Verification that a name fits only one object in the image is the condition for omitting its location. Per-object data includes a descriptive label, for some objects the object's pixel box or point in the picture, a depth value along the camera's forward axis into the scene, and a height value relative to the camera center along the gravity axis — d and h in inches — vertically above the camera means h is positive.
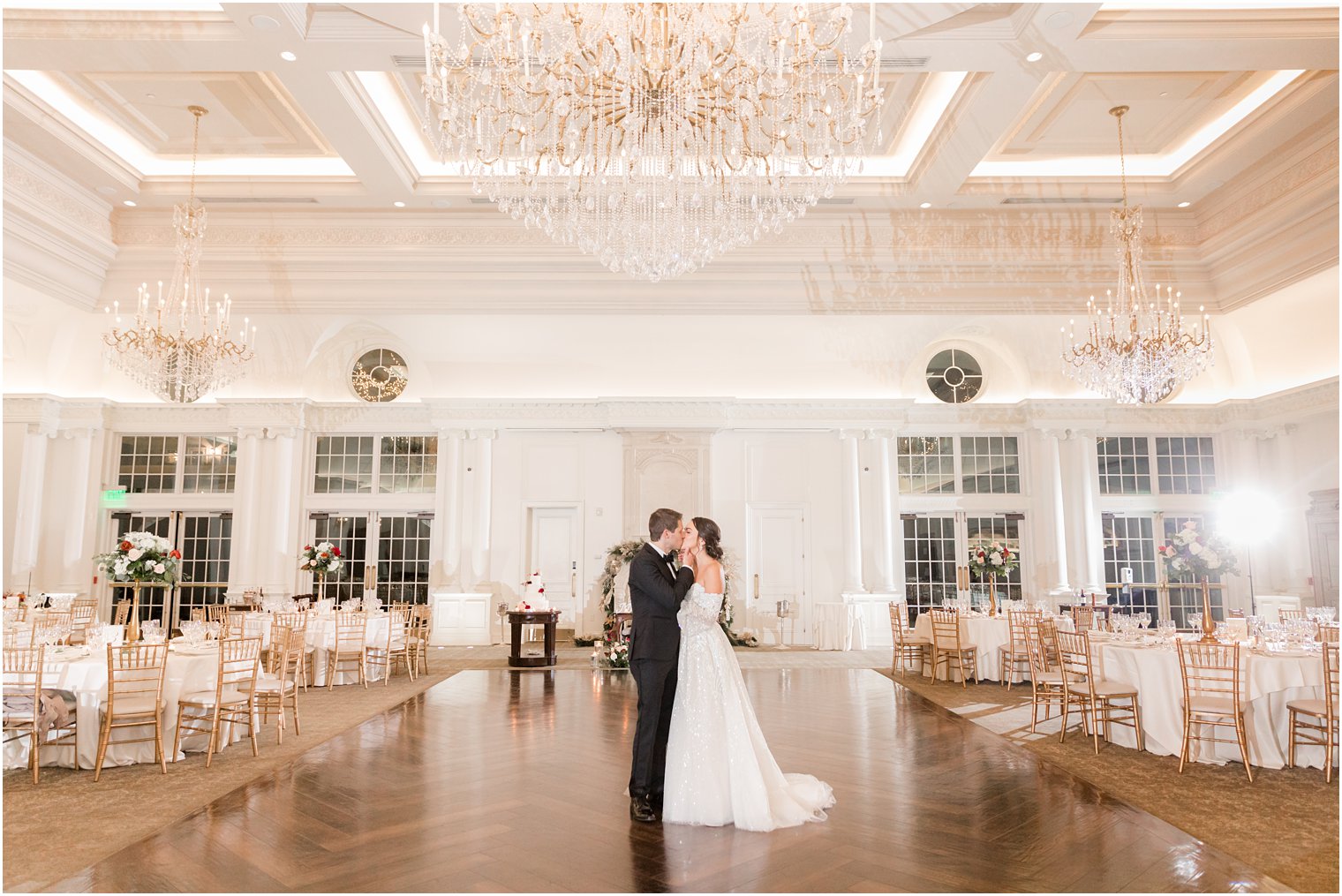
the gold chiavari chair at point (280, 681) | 250.5 -39.6
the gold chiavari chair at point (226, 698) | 226.5 -40.3
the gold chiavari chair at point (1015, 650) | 352.8 -42.1
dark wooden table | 404.8 -38.3
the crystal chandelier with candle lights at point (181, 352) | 378.3 +93.4
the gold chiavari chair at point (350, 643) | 354.6 -37.9
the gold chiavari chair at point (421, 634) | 401.7 -39.0
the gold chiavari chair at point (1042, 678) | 267.9 -42.0
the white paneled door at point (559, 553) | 529.0 -0.1
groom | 173.3 -20.1
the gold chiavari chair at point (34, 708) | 204.4 -39.2
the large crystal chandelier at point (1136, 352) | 355.3 +85.9
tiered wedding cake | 414.0 -21.6
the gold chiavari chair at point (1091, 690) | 241.3 -40.9
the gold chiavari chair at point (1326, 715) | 207.9 -41.8
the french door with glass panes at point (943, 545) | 543.8 +4.8
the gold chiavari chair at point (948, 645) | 362.3 -40.6
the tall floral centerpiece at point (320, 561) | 489.7 -3.6
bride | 165.8 -38.5
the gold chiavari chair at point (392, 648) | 366.9 -42.2
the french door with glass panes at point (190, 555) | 535.8 -0.3
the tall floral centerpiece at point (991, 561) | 486.3 -5.4
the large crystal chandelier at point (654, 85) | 206.8 +121.2
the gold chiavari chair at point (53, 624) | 262.6 -26.5
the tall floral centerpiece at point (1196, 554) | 343.0 -1.4
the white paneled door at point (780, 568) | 525.7 -9.5
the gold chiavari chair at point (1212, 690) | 215.5 -37.7
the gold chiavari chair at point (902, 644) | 386.9 -42.2
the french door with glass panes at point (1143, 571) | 525.3 -12.4
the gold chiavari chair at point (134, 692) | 212.1 -36.0
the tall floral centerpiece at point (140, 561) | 283.4 -2.1
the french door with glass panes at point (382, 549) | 542.6 +3.3
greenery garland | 494.6 -13.9
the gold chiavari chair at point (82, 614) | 335.6 -27.8
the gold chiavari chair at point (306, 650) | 349.4 -40.8
